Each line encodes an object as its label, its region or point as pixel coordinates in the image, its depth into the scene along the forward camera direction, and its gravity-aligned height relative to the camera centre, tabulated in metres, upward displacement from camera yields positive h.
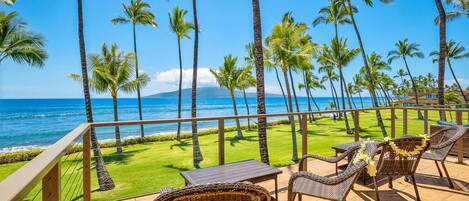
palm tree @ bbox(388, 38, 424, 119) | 25.80 +4.30
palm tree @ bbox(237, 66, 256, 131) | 20.26 +1.35
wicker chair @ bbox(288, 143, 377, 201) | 2.01 -0.87
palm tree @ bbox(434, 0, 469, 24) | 12.22 +4.49
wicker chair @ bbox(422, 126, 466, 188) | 3.17 -0.77
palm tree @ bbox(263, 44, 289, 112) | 13.36 +2.00
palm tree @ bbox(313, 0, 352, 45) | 16.88 +5.69
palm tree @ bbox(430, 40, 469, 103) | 23.25 +3.51
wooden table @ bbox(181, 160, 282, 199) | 2.41 -0.84
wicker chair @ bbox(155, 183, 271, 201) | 1.13 -0.46
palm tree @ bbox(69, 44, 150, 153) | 11.73 +1.40
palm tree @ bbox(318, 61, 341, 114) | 27.51 +2.49
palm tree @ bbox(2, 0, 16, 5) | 7.12 +3.10
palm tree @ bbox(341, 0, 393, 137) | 13.30 +2.66
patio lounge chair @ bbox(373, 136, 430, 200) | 2.72 -0.84
